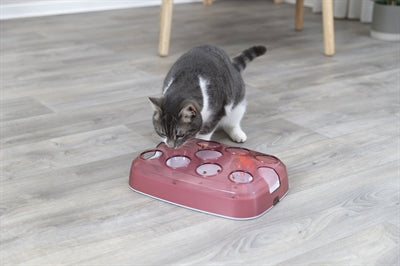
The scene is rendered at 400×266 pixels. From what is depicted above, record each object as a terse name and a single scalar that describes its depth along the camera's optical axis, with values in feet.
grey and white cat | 6.89
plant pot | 11.29
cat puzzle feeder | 6.60
